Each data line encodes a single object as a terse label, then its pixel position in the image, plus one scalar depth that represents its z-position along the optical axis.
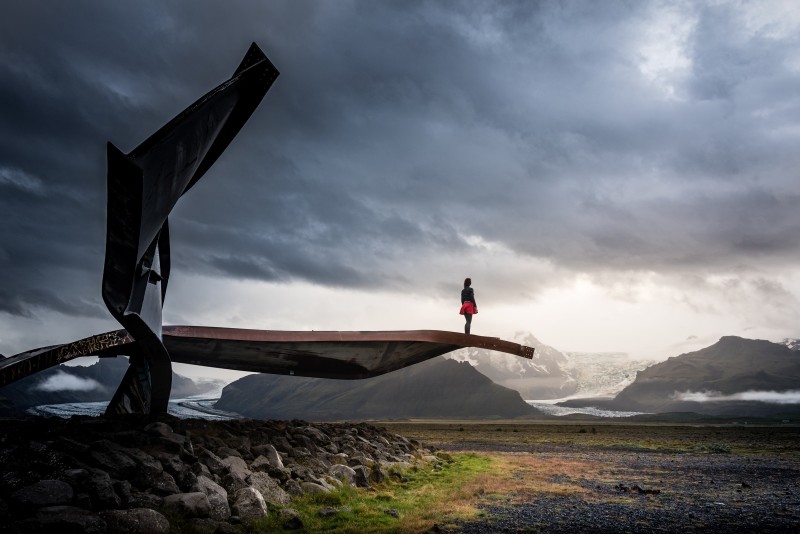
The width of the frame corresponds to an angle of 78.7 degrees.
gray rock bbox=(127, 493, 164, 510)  9.01
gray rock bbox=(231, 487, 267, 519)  9.98
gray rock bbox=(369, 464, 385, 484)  15.41
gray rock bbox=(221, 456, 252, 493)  11.07
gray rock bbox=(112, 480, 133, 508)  9.02
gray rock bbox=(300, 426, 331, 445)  18.22
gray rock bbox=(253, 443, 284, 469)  13.32
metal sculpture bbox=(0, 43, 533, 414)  8.61
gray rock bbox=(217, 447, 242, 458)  12.98
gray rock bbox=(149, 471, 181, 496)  9.70
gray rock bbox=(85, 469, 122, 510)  8.55
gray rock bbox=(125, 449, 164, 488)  9.77
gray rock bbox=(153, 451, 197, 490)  10.30
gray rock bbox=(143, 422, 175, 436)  12.05
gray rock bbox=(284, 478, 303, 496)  12.11
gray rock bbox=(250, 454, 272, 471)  12.83
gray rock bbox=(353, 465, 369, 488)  14.38
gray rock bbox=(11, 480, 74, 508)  7.75
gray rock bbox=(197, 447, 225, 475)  11.68
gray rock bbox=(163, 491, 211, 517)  9.14
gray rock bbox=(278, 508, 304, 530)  9.67
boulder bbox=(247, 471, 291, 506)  11.22
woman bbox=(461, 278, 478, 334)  16.80
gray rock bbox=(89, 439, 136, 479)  9.72
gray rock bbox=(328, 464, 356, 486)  14.17
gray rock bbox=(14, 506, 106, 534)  7.11
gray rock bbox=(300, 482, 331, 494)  12.43
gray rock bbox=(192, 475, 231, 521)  9.70
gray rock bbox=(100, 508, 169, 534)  7.96
